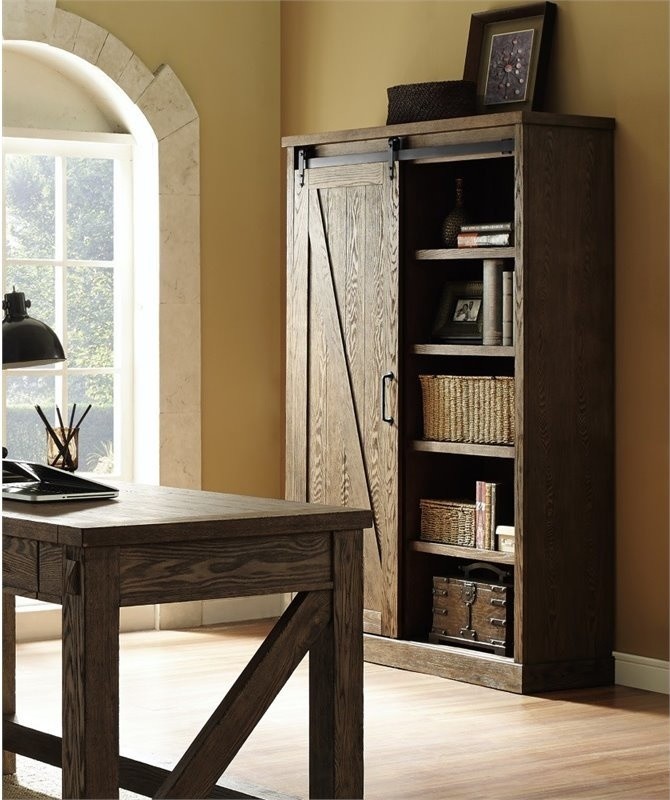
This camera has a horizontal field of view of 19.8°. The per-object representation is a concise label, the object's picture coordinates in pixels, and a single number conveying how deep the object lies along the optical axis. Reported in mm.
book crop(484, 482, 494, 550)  7604
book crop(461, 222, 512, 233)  7470
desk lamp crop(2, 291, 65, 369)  4822
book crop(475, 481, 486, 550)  7645
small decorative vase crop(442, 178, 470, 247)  7908
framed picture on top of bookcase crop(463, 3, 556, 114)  7780
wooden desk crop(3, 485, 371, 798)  3732
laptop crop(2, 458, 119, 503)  4582
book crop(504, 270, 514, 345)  7365
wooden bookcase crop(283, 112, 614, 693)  7271
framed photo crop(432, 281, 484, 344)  7774
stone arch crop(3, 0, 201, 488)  9206
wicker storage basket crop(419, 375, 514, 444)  7452
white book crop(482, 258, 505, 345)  7505
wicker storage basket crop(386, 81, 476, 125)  7885
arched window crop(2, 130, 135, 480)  9107
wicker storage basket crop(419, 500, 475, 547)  7750
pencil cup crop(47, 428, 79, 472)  5950
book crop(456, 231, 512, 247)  7429
